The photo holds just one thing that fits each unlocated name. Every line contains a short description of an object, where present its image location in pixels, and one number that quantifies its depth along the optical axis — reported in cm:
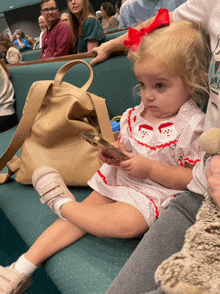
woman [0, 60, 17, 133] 188
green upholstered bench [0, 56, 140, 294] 66
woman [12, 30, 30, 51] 711
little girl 70
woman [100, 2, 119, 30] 470
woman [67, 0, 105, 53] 207
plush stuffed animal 31
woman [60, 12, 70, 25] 525
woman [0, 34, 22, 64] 460
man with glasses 276
